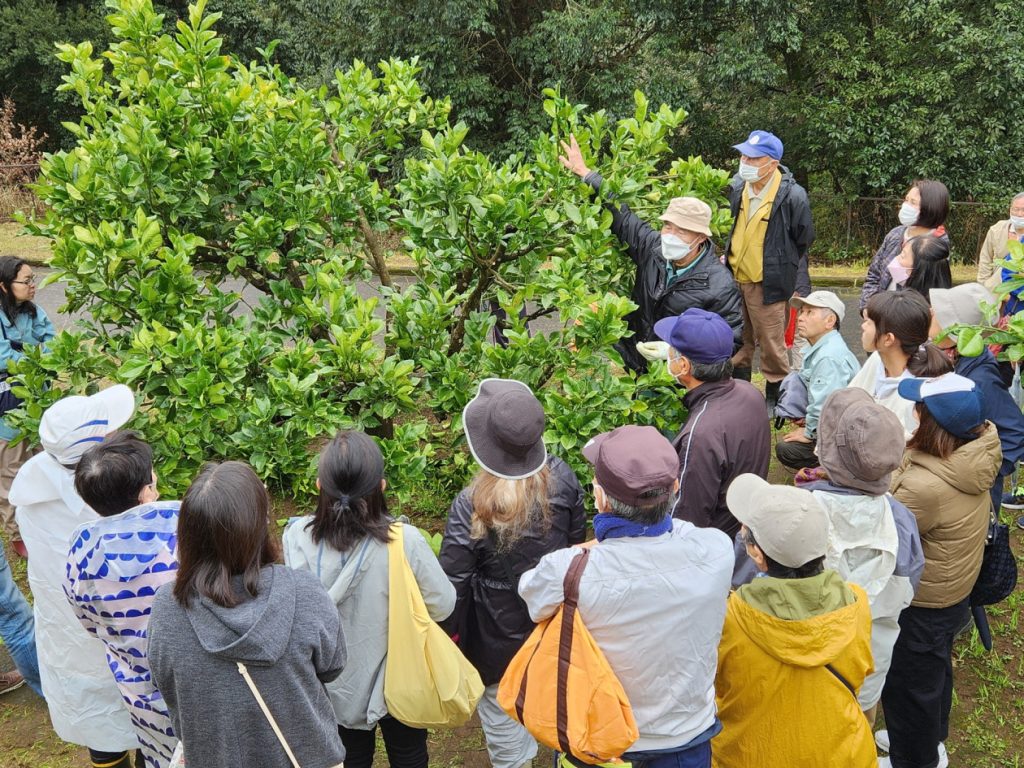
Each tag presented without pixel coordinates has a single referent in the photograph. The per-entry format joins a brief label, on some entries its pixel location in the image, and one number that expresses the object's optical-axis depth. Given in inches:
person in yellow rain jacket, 100.1
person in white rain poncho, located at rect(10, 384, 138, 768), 119.3
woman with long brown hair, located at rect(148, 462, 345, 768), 88.3
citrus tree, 151.3
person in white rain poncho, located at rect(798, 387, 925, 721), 113.3
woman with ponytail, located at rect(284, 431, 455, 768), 104.7
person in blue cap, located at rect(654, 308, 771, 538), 139.3
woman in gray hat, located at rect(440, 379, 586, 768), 113.9
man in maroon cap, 95.2
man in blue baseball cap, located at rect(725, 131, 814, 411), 237.6
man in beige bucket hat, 183.6
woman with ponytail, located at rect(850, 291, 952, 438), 146.1
